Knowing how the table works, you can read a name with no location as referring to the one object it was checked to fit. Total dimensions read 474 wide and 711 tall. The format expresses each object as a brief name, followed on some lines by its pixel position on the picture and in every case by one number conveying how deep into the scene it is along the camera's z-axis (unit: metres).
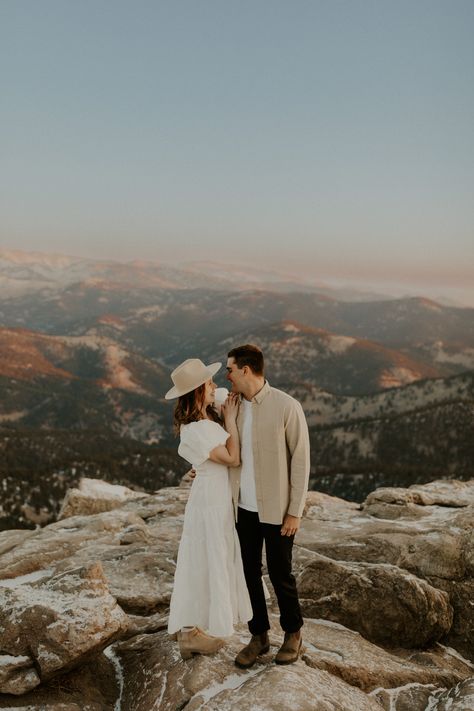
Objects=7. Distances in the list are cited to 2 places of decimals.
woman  6.76
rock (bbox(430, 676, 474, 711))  6.93
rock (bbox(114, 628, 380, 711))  6.19
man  6.69
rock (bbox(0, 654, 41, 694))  6.63
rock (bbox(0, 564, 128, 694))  6.81
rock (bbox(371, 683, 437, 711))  7.59
